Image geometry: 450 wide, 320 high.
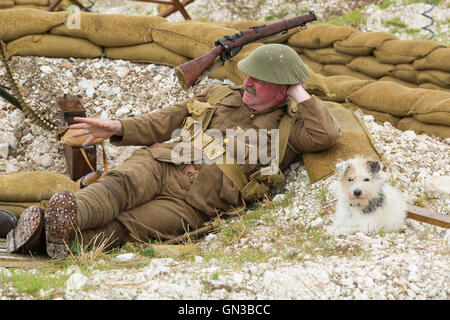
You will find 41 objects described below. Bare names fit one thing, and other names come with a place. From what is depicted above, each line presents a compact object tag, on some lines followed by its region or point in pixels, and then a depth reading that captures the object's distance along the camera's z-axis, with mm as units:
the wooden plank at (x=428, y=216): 6031
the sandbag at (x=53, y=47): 12805
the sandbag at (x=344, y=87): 12242
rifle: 8516
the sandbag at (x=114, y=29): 12766
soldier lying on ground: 6828
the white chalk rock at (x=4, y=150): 10595
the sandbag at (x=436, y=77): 12836
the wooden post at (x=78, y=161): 9797
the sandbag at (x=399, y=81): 14008
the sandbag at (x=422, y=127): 10148
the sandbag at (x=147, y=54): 12555
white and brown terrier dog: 5789
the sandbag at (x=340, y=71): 15266
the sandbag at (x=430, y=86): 13141
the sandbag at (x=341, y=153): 7527
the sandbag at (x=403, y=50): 13273
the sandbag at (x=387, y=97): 10953
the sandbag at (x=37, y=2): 23406
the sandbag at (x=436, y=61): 12664
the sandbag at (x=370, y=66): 14187
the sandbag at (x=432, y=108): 9945
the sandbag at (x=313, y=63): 16272
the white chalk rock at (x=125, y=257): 5845
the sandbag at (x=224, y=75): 10980
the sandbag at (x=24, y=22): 12609
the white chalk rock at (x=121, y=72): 12930
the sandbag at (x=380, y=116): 11289
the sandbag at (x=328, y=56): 15290
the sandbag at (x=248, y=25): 16148
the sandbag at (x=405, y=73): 13586
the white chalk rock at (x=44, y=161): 10695
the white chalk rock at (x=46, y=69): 12648
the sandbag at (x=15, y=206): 7637
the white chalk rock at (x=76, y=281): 4641
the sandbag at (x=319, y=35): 15258
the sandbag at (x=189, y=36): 11617
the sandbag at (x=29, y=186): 7605
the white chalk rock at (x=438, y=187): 6781
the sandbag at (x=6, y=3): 22594
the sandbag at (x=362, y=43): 14234
